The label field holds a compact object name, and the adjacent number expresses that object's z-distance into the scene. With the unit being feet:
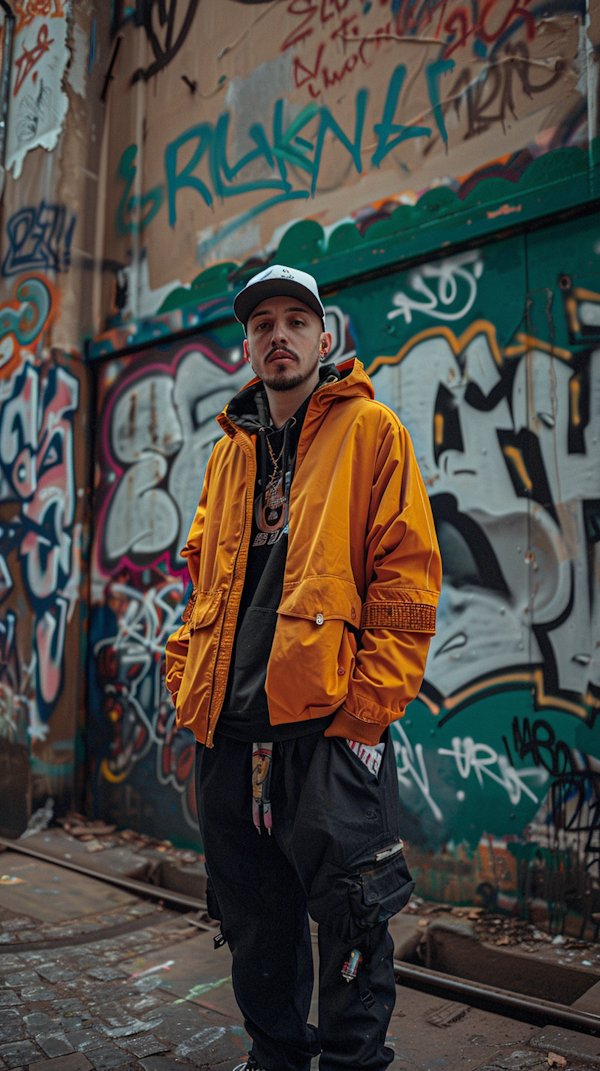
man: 6.31
